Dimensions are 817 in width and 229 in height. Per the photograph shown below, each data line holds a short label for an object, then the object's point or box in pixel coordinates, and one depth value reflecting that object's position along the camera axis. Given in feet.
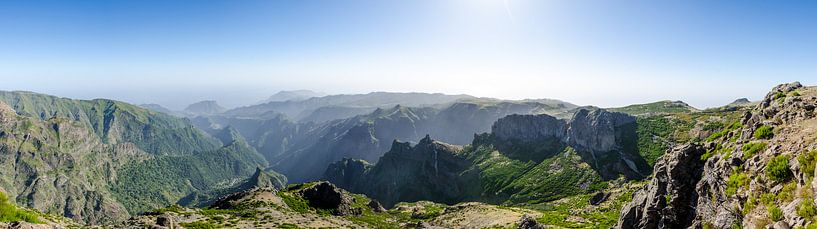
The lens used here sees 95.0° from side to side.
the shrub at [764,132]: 88.28
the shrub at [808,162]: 64.59
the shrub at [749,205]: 74.38
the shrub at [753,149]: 84.53
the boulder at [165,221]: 178.91
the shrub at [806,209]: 59.20
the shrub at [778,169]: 70.56
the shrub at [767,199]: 69.78
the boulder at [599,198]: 396.74
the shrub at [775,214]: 65.36
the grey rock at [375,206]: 532.73
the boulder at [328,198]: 431.84
